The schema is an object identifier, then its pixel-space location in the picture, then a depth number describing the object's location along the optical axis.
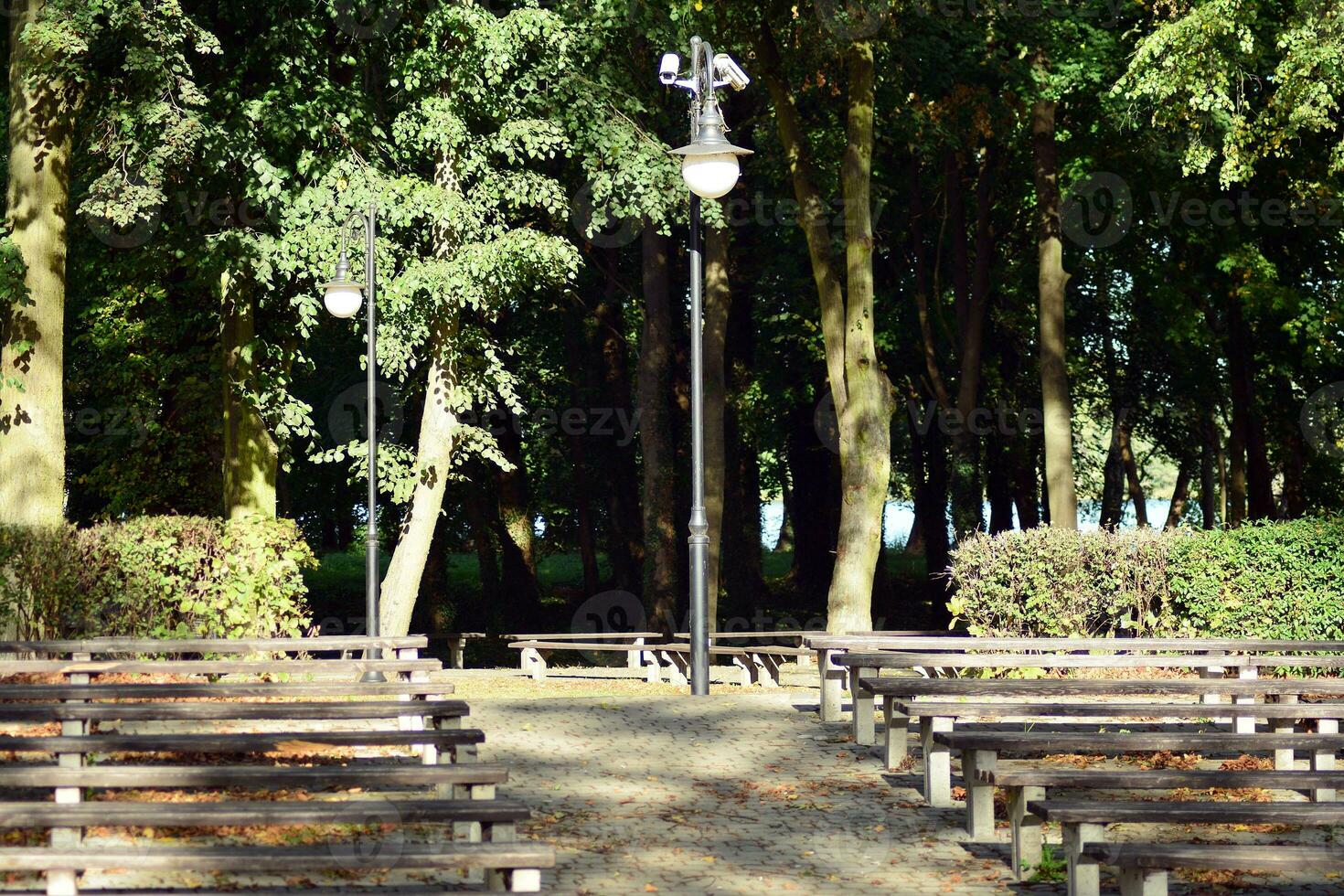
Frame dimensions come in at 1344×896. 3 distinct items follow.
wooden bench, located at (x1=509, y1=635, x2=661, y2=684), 22.67
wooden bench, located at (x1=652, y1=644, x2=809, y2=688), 19.83
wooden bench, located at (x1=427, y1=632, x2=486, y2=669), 26.16
